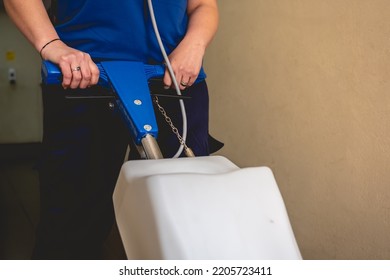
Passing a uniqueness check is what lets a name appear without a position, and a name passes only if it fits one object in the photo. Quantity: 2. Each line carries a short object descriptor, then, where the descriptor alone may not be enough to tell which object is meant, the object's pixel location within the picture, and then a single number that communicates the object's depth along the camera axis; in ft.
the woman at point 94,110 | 2.82
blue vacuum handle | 2.48
